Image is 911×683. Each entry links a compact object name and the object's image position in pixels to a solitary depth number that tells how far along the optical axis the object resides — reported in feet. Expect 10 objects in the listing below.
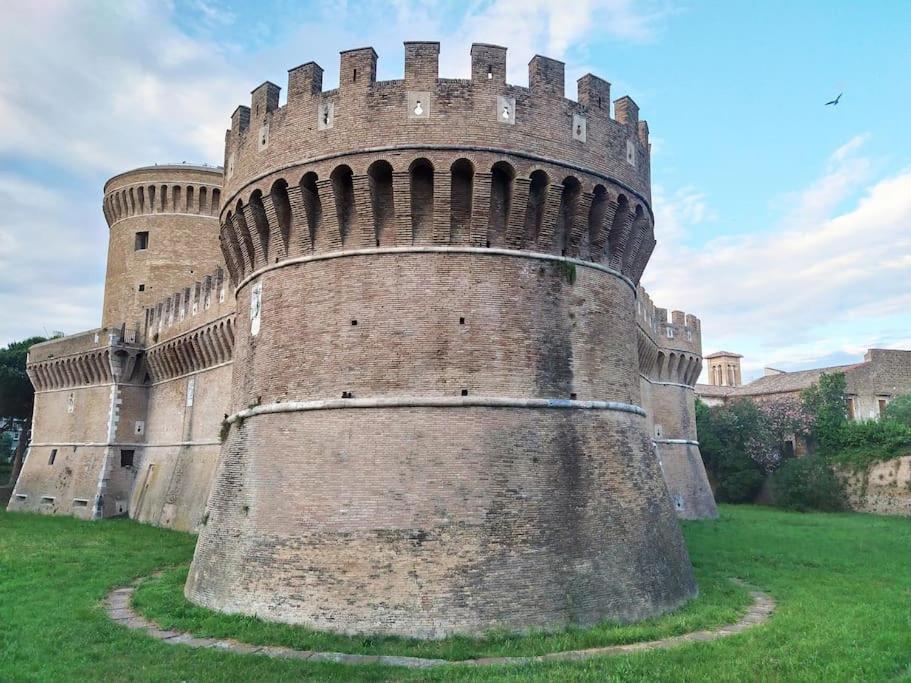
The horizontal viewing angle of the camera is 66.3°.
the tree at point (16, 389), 147.54
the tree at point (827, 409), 129.80
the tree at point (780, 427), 135.23
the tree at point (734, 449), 136.05
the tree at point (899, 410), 130.21
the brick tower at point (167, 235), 116.06
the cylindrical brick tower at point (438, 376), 36.63
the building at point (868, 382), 153.69
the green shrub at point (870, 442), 116.16
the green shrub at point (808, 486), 121.39
